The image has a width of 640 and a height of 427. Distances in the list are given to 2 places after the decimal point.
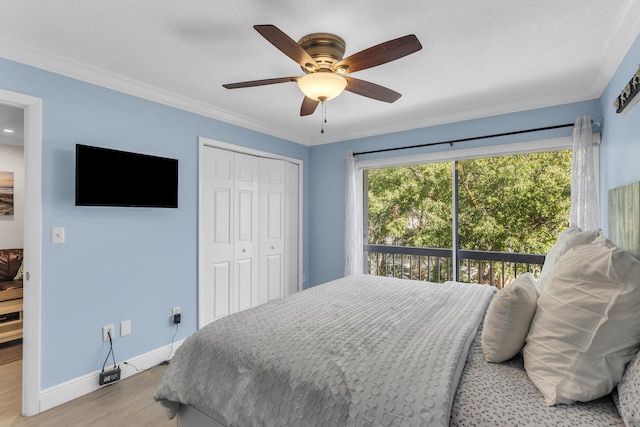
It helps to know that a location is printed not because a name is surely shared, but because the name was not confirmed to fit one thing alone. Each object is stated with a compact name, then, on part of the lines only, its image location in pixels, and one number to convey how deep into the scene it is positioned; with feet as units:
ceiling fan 5.45
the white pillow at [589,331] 3.25
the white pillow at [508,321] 4.10
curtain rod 9.70
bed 3.26
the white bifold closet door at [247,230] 11.27
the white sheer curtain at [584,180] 8.86
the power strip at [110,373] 8.16
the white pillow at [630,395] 2.84
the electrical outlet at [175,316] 10.00
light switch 7.50
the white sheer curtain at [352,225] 13.43
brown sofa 10.76
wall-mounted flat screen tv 7.75
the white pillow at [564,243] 5.08
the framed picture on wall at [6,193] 13.12
